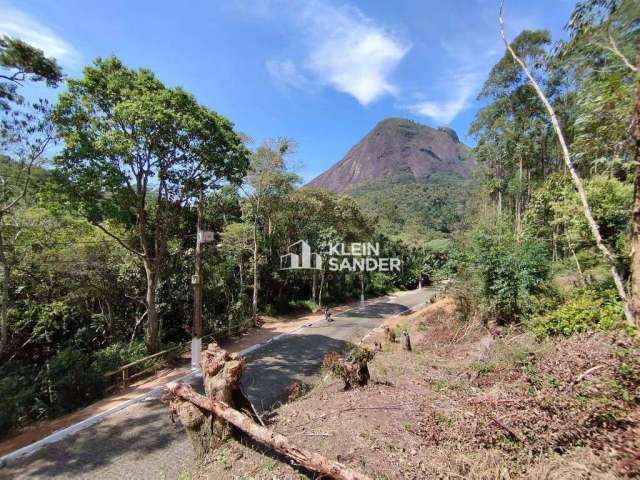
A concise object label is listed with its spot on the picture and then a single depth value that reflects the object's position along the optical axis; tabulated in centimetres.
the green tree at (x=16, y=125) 687
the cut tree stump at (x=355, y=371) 566
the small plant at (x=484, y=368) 538
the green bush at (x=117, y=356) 779
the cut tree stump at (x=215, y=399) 401
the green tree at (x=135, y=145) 746
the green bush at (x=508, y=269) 807
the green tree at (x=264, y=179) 1461
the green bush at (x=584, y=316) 550
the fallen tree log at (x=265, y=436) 294
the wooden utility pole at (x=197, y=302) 812
